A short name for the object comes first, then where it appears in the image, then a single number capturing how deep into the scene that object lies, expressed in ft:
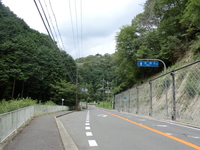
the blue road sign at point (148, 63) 73.87
